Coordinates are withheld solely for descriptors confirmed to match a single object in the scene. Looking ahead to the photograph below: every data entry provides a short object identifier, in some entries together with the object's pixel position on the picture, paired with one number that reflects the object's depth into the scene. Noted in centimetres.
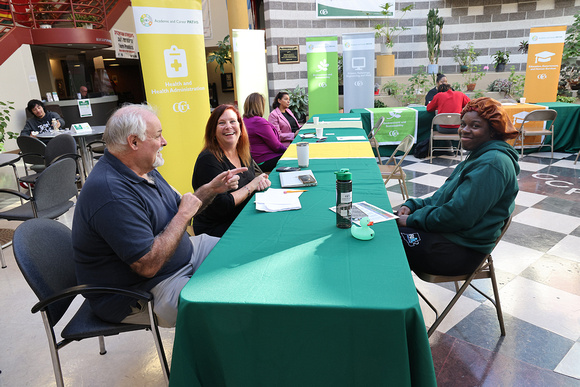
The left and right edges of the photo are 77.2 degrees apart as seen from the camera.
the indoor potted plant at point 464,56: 914
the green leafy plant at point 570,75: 776
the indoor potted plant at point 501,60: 865
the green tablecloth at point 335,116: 508
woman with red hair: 206
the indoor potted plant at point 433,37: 887
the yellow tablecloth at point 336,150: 284
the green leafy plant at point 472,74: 852
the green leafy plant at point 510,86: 800
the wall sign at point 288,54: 908
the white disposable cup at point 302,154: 246
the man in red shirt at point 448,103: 557
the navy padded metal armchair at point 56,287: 127
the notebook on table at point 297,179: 209
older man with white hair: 125
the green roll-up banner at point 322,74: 711
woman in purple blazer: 362
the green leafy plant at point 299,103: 870
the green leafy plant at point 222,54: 831
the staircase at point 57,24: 757
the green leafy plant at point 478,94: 781
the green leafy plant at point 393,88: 884
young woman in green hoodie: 156
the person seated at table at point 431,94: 680
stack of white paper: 173
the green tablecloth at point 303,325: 97
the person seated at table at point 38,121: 509
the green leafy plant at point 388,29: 917
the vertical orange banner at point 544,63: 627
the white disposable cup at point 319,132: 360
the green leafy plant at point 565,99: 720
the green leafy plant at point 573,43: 782
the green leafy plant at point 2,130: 385
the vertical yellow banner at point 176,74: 287
